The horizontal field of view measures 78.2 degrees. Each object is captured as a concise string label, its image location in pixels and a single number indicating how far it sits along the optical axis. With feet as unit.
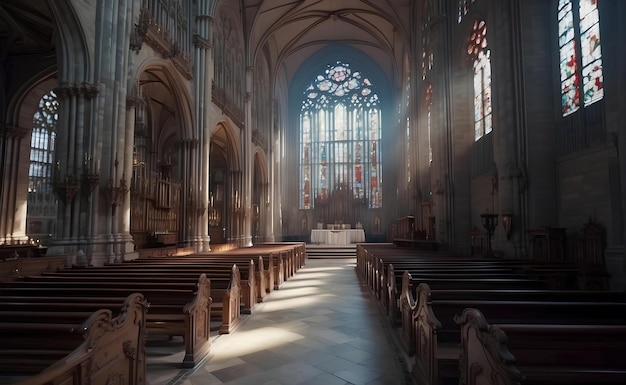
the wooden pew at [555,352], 7.97
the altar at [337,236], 87.51
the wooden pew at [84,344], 8.29
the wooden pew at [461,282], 16.29
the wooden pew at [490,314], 10.99
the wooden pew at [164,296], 14.33
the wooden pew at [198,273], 19.99
